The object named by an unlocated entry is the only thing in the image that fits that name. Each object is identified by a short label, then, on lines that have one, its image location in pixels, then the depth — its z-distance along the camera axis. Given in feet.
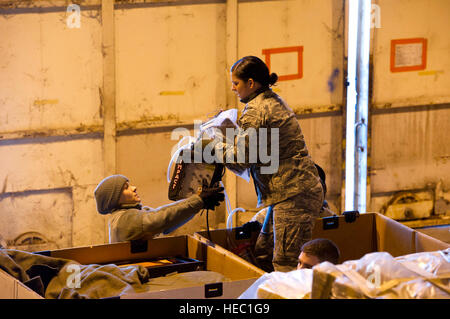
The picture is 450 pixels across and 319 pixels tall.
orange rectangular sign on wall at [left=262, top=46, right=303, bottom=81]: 37.14
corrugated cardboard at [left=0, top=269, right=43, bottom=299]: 18.88
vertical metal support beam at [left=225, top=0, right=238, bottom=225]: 35.81
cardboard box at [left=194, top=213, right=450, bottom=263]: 27.30
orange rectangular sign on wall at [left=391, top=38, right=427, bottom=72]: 39.65
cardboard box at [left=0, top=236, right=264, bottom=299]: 19.95
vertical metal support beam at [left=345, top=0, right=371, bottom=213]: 38.24
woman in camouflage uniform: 25.50
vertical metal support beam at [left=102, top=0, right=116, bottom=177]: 33.76
